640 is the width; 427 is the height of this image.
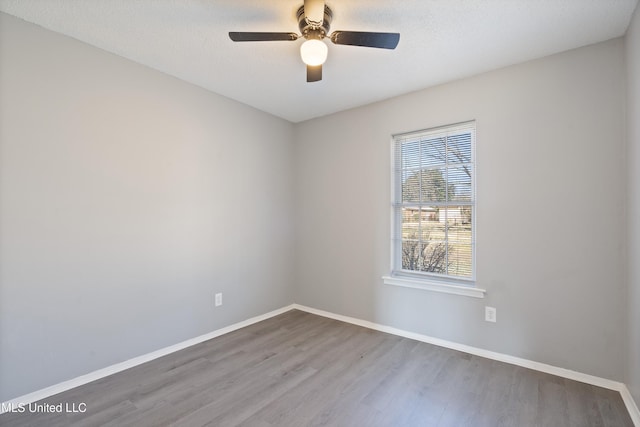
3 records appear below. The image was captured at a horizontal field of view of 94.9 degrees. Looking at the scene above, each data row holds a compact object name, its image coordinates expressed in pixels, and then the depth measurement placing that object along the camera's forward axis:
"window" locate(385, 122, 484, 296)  2.81
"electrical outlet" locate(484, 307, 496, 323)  2.58
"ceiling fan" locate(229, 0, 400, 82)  1.70
